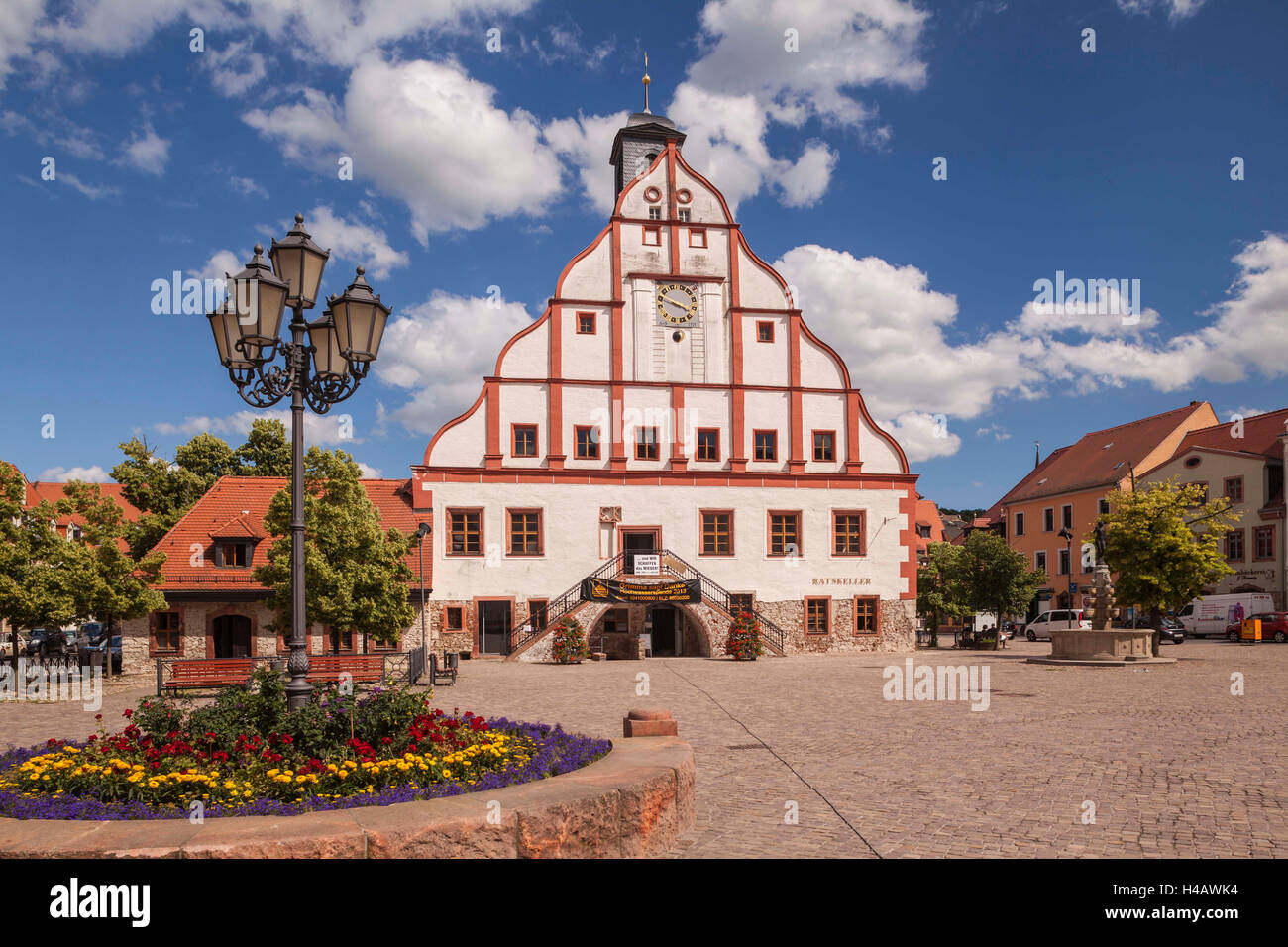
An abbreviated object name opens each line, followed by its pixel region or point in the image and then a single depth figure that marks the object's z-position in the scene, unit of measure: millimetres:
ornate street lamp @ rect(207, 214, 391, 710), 8133
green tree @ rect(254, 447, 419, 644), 22125
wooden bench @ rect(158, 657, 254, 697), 20373
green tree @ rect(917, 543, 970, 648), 41188
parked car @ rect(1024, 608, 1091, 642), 44244
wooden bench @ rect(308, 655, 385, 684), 20938
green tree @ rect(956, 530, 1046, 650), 40281
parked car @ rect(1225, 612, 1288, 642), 39500
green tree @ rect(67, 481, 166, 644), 22109
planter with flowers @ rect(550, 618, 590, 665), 30594
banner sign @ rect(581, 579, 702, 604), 31484
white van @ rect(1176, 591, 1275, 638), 43656
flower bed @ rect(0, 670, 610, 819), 6223
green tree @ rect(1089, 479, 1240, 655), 29297
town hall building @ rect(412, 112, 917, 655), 32500
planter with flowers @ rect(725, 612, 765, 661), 31250
